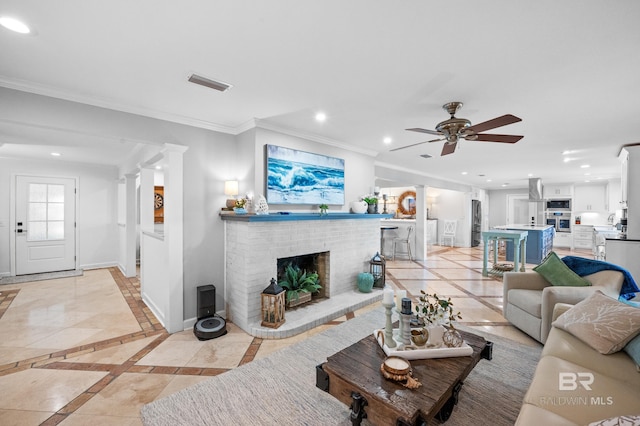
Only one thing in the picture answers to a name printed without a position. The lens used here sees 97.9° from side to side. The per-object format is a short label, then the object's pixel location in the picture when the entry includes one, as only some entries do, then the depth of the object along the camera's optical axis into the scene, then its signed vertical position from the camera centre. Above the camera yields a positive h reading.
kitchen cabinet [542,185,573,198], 9.49 +0.78
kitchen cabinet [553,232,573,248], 9.62 -0.91
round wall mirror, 10.32 +0.35
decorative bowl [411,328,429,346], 1.89 -0.86
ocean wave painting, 3.56 +0.48
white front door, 5.55 -0.31
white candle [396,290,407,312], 2.04 -0.63
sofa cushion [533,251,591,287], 2.88 -0.65
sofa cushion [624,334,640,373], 1.60 -0.81
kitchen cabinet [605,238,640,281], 3.85 -0.56
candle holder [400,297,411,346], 1.96 -0.77
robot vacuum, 2.99 -1.25
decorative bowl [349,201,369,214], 4.57 +0.08
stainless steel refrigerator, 10.19 -0.37
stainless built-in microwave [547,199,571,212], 9.59 +0.29
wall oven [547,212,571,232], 9.66 -0.24
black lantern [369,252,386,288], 4.59 -0.97
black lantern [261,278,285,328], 3.11 -1.08
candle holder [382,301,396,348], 1.93 -0.82
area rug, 1.84 -1.36
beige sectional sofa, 1.24 -0.90
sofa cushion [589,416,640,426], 1.01 -0.77
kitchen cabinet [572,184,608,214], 9.02 +0.52
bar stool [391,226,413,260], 7.57 -0.81
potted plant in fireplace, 3.63 -1.00
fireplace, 3.19 -0.63
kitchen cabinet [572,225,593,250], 9.14 -0.77
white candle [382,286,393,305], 1.93 -0.60
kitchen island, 7.04 -0.77
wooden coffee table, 1.38 -0.96
